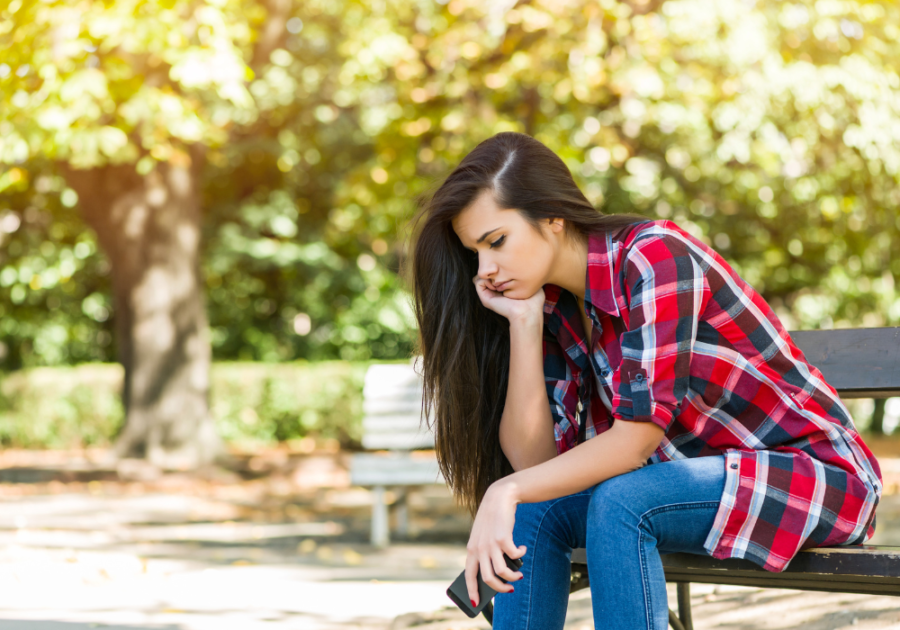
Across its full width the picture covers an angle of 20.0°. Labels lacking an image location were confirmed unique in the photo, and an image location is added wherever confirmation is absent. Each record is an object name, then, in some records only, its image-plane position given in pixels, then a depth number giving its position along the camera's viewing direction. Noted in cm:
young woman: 381
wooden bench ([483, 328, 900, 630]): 379
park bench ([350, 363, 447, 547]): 674
